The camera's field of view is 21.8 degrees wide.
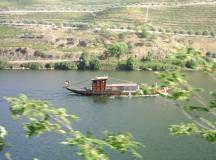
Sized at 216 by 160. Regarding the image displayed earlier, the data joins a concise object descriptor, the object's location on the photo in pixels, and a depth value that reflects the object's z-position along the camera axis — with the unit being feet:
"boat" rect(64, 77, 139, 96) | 132.77
